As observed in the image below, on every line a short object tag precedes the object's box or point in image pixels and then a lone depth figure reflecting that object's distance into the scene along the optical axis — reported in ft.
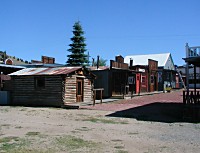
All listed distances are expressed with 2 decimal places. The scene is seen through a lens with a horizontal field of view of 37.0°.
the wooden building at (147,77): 122.52
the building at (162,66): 147.09
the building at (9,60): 130.41
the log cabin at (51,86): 77.10
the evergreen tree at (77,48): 173.88
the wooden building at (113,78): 104.12
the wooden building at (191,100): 51.72
